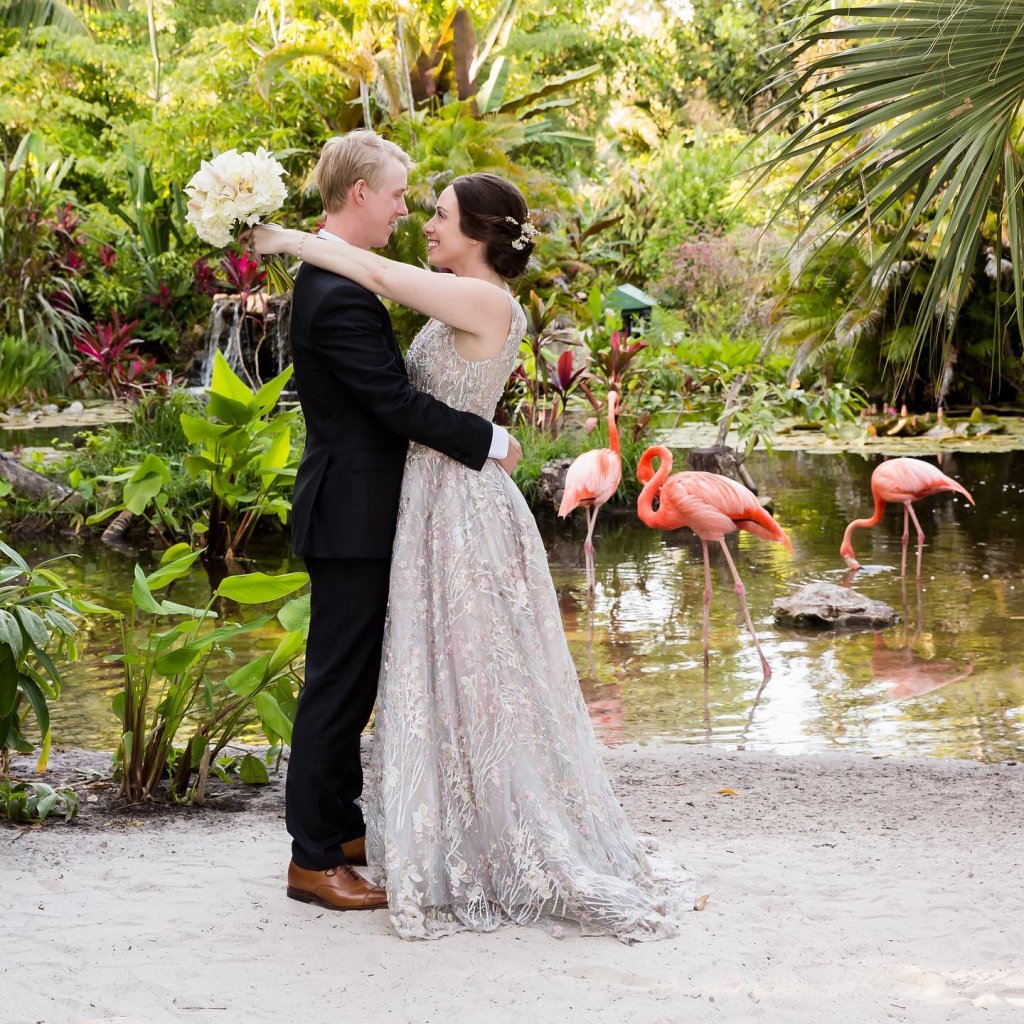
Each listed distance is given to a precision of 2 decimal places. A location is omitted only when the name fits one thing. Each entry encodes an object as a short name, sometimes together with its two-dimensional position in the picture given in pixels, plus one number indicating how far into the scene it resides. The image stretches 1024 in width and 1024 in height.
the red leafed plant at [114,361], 11.79
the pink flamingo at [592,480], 8.18
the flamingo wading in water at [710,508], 7.02
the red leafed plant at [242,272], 11.96
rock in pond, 6.94
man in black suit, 3.07
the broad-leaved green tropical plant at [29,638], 3.53
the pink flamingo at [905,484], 8.21
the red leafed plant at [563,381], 10.79
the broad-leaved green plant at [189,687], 3.87
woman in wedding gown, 3.12
